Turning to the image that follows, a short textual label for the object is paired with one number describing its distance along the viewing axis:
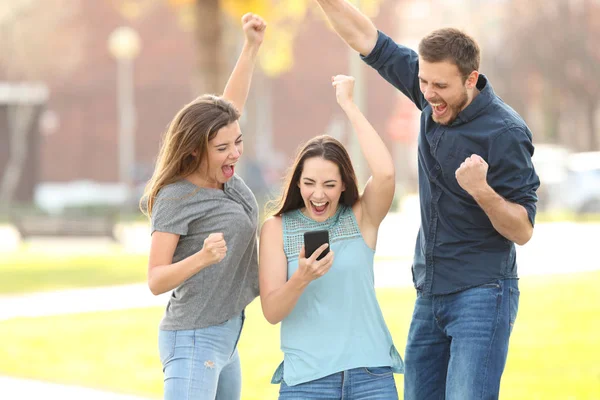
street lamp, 39.88
